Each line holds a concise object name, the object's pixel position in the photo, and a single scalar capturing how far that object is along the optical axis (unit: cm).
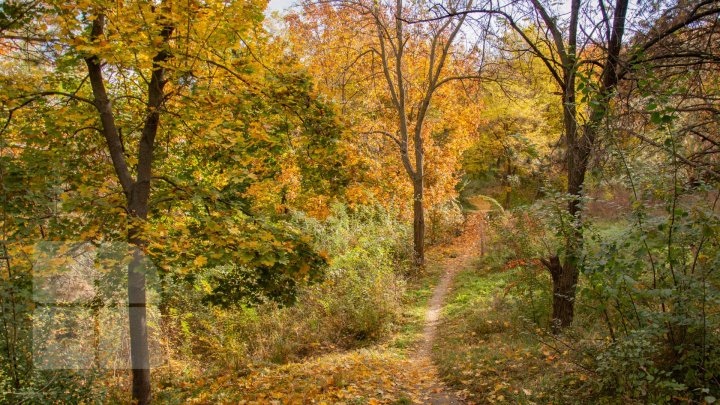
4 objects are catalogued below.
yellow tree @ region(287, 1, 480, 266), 1378
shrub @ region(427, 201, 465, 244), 1997
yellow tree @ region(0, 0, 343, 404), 486
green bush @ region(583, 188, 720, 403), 343
